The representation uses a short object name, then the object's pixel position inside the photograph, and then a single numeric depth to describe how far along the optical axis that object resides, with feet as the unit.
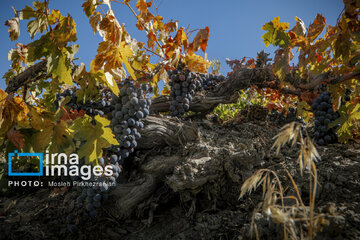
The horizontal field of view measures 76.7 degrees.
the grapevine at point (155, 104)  1.57
